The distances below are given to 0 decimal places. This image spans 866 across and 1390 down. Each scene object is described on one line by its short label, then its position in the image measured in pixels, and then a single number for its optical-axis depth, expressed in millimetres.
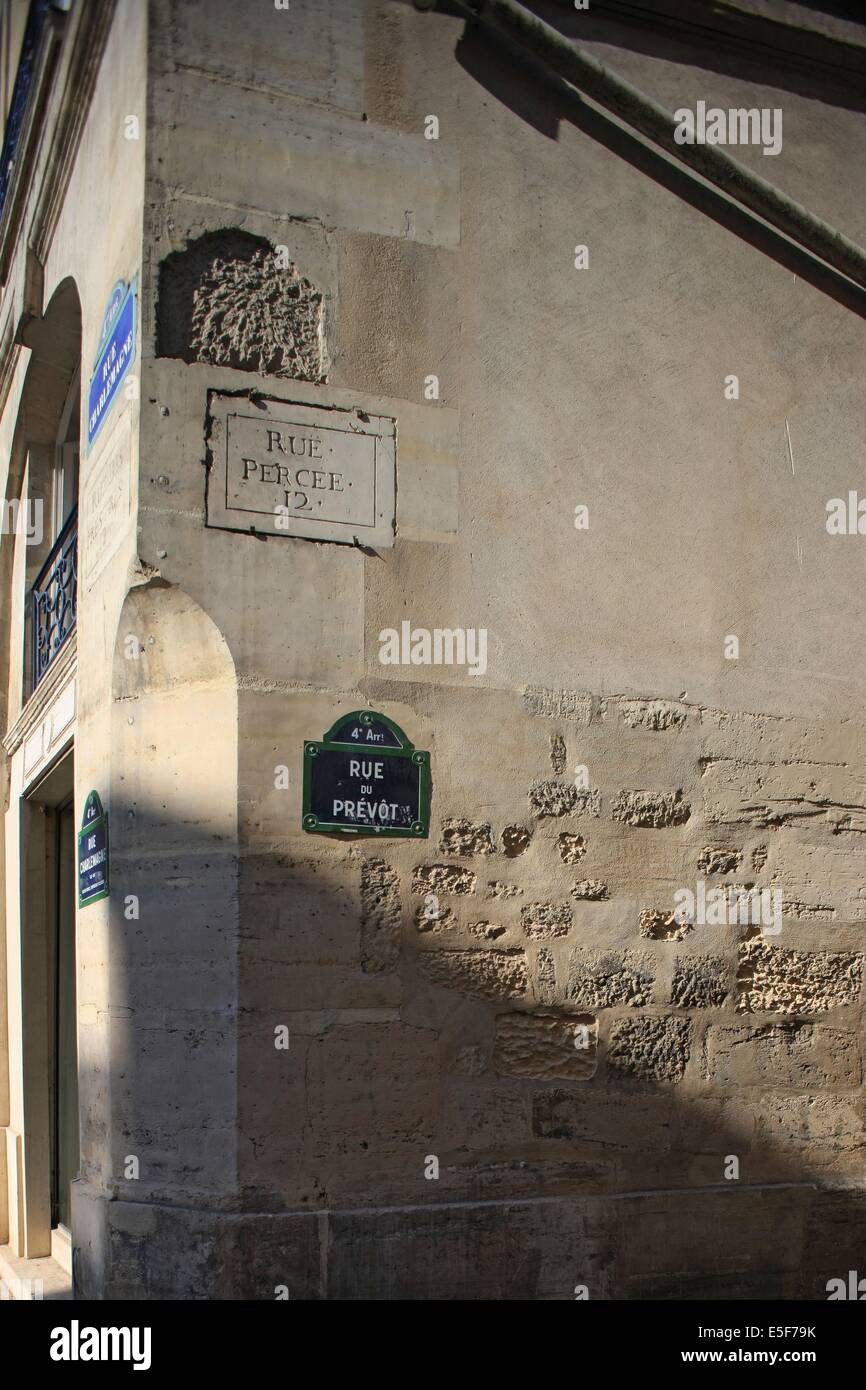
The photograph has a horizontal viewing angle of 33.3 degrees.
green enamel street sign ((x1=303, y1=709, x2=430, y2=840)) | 4102
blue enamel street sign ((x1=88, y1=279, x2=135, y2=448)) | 4312
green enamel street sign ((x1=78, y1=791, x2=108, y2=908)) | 4363
